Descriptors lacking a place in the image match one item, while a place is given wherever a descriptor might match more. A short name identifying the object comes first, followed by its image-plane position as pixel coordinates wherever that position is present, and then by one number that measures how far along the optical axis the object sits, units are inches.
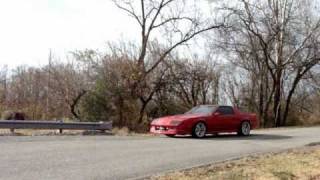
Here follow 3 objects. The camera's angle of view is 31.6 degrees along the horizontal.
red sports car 781.9
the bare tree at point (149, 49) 1396.3
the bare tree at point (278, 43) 1664.6
